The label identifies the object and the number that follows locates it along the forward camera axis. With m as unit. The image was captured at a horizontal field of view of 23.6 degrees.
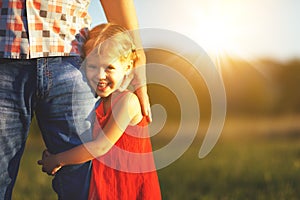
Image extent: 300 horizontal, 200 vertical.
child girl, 1.75
